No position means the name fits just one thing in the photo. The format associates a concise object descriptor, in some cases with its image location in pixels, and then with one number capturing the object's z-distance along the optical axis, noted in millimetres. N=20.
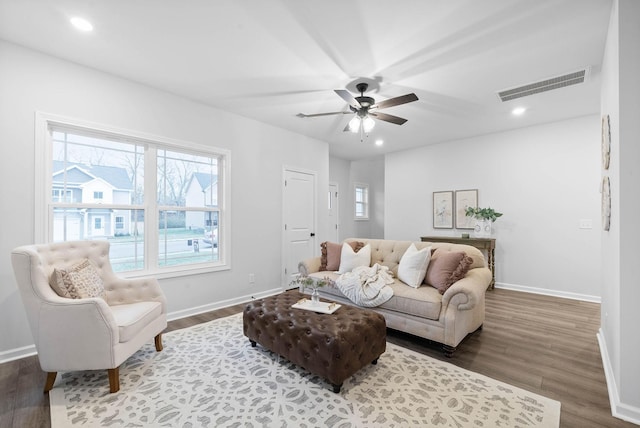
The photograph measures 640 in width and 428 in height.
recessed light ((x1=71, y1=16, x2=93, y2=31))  2271
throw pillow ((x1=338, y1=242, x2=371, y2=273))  3639
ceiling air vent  3063
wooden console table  4883
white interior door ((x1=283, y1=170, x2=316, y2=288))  4930
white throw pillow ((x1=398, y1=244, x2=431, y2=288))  3072
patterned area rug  1770
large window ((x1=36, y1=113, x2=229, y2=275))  2906
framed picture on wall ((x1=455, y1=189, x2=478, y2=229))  5359
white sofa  2539
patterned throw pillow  2141
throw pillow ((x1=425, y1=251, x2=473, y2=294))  2828
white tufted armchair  1991
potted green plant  4969
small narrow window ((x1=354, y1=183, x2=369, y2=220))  7871
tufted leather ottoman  1995
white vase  5098
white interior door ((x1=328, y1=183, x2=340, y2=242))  6625
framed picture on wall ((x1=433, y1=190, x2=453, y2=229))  5637
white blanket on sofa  2984
